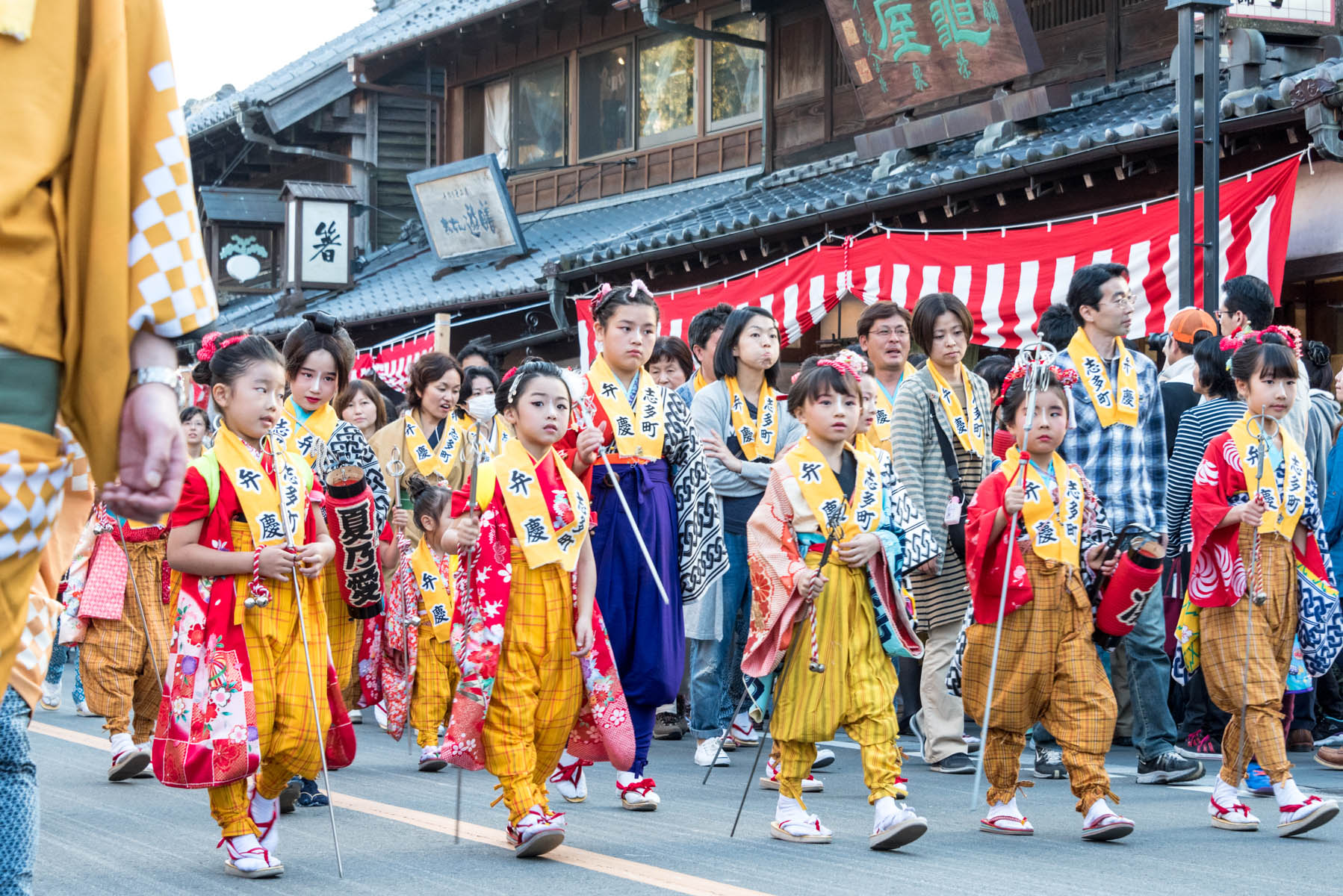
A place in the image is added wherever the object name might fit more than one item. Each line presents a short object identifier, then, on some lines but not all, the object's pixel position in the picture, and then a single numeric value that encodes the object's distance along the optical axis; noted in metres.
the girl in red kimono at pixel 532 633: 5.13
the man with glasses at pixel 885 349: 7.83
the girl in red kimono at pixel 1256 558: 5.79
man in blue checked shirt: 6.40
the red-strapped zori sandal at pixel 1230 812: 5.59
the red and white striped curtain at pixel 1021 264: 9.02
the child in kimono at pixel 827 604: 5.30
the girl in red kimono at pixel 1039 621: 5.40
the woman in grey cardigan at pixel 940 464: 7.20
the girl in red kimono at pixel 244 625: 4.76
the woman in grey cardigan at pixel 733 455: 7.68
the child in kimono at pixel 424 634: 7.65
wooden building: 10.16
